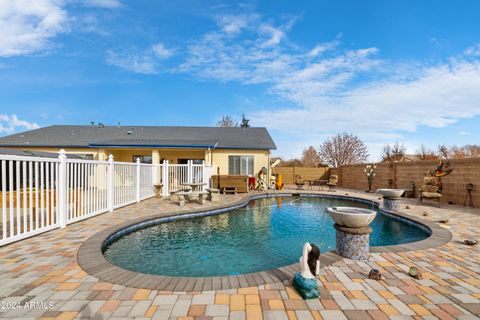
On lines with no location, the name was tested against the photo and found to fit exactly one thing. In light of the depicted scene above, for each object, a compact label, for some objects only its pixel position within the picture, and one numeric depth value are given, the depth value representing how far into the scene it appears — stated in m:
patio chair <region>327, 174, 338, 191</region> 14.69
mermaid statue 2.43
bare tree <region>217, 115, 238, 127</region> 36.69
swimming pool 3.93
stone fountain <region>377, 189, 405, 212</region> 7.68
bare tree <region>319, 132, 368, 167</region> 34.19
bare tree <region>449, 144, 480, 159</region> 34.59
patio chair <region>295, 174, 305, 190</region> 15.59
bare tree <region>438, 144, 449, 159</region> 29.54
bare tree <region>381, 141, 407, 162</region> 28.70
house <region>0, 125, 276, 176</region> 14.45
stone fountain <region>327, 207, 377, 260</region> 3.38
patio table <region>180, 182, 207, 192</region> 9.27
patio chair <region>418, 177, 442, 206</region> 9.01
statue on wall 9.41
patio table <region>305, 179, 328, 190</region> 18.10
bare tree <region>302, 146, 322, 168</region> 38.25
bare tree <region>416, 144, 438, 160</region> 28.42
